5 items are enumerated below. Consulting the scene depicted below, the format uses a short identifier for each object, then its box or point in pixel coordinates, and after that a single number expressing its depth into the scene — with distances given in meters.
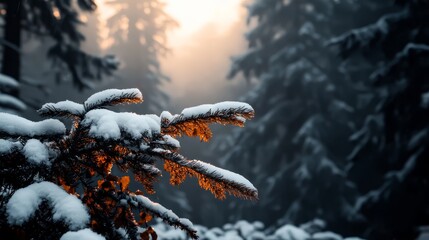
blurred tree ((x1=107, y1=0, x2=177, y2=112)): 24.34
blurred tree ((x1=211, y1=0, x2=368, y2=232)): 12.21
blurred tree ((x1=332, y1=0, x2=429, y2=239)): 6.93
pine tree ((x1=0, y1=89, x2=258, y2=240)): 1.06
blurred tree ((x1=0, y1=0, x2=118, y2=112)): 6.75
